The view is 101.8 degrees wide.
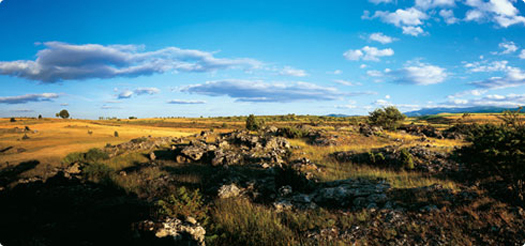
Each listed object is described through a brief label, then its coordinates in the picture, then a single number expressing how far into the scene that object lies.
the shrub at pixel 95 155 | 18.52
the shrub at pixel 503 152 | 7.31
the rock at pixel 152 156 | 19.59
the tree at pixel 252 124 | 39.91
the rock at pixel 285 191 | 9.45
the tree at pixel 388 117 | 40.72
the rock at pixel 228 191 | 9.50
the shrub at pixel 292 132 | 30.66
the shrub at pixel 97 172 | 14.02
